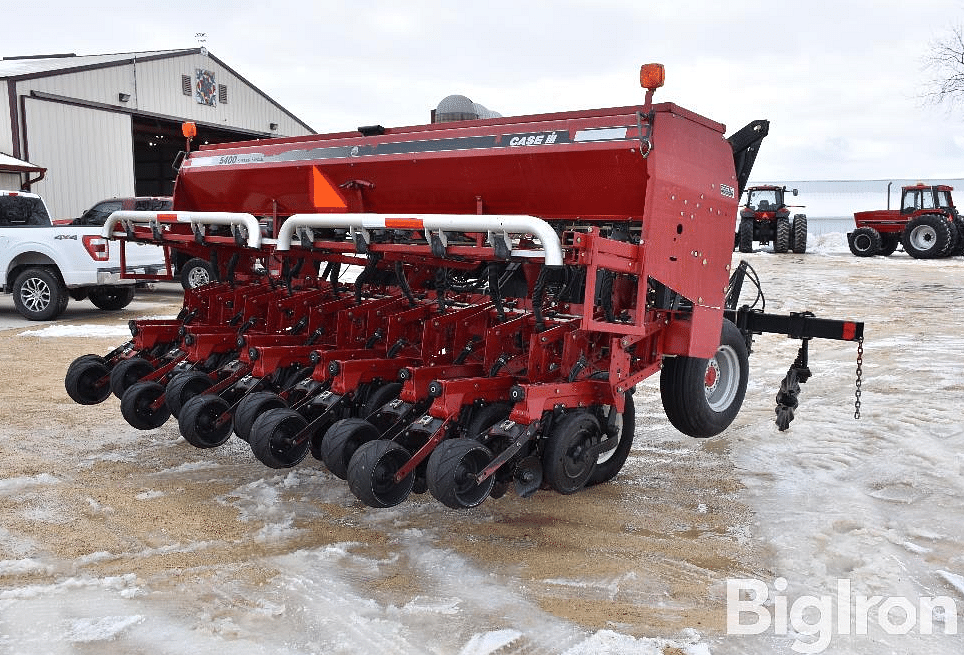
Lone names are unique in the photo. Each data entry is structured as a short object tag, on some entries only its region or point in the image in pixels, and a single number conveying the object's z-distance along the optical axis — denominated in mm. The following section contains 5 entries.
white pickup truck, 11055
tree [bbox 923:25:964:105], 18312
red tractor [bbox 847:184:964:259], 21641
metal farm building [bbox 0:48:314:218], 17109
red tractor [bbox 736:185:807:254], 24047
